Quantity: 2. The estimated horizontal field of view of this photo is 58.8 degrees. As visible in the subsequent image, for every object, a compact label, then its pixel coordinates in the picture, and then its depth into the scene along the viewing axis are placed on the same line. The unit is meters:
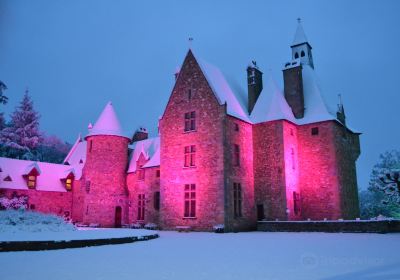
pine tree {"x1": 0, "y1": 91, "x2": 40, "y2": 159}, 52.53
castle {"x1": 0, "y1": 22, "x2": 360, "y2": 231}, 26.31
